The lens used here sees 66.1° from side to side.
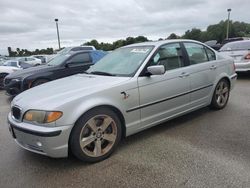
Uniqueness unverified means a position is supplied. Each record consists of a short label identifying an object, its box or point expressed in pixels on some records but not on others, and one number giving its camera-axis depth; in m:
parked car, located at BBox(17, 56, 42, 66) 17.74
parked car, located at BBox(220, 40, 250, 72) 6.61
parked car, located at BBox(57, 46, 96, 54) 12.62
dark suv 5.63
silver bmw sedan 2.30
